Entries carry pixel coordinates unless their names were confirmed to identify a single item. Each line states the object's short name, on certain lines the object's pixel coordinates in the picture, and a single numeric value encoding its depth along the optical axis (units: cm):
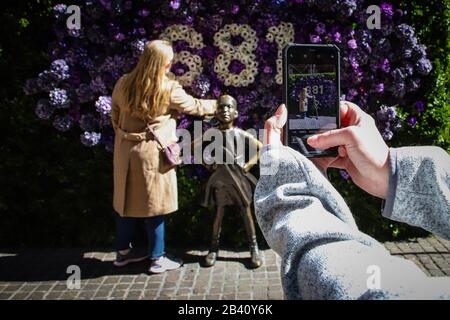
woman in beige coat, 418
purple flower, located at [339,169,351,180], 497
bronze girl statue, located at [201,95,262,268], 445
